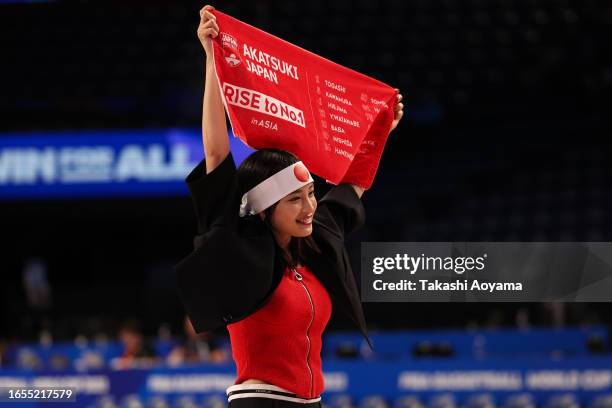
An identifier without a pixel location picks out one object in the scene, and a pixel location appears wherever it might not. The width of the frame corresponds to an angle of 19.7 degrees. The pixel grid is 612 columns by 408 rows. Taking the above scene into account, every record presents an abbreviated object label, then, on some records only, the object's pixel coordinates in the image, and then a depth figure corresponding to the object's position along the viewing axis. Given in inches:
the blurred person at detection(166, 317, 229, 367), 604.2
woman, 206.6
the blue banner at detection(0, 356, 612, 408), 489.2
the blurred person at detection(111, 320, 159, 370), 609.8
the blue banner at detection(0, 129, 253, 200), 886.2
